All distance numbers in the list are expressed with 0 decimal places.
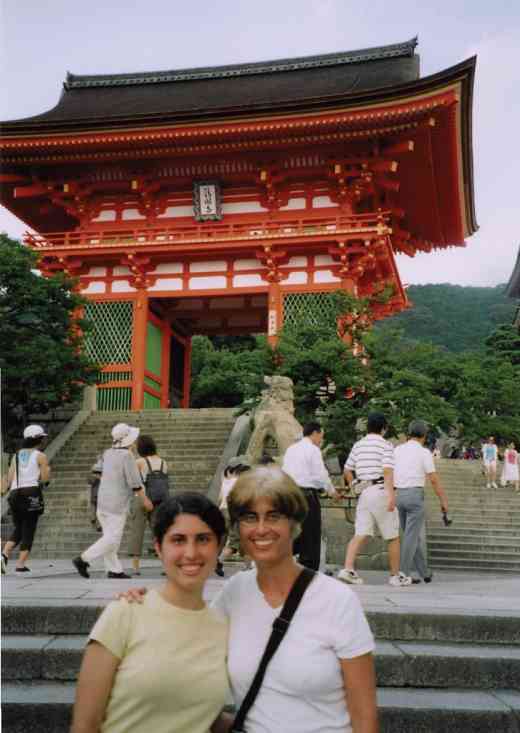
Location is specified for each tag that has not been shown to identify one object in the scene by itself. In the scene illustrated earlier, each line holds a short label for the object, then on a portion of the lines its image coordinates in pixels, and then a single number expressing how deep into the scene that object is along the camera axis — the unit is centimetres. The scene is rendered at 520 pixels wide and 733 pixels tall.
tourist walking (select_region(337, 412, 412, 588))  695
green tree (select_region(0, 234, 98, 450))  1423
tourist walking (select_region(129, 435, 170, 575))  777
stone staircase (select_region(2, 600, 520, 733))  336
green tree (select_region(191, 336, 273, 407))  2830
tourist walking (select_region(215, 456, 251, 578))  786
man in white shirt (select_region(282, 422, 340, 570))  667
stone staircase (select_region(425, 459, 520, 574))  1101
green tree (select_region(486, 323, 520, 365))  3039
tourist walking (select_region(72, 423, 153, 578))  696
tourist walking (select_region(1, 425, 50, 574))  742
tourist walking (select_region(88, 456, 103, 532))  982
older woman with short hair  228
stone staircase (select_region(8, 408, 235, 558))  1138
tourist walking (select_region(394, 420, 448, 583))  732
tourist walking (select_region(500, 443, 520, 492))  1585
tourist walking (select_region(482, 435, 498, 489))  1565
